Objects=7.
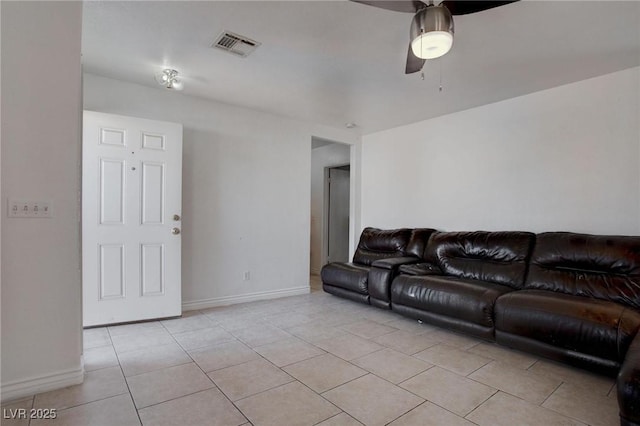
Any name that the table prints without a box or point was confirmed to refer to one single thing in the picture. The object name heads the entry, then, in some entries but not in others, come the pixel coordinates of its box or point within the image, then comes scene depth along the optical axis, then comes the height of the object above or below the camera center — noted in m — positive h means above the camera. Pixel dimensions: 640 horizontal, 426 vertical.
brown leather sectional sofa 2.03 -0.66
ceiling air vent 2.31 +1.30
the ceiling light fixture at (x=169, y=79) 2.88 +1.26
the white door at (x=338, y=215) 6.14 -0.03
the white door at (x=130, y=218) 2.91 -0.05
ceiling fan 1.64 +1.02
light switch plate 1.77 +0.02
